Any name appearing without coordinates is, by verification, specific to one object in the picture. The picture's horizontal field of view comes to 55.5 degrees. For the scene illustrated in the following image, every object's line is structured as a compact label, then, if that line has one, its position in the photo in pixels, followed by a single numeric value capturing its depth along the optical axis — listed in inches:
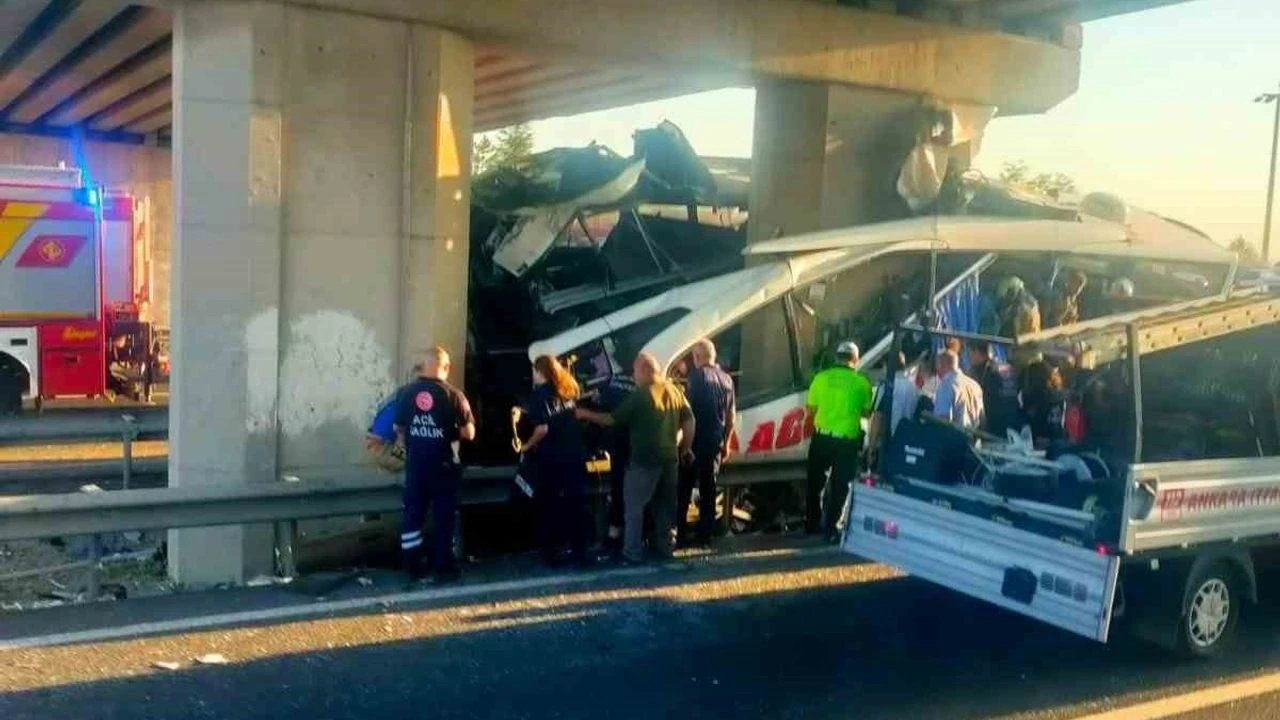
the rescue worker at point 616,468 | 340.8
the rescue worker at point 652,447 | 330.0
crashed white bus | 242.8
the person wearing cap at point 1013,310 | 409.4
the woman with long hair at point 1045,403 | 296.0
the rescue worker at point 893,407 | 297.6
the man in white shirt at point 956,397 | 306.0
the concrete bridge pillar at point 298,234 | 342.6
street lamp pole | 1508.6
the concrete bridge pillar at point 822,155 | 470.9
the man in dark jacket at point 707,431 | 357.7
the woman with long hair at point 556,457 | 328.8
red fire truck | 658.8
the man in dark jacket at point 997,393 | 318.0
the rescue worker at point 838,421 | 361.4
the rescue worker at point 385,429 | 314.3
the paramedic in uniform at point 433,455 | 307.0
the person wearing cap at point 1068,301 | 419.5
